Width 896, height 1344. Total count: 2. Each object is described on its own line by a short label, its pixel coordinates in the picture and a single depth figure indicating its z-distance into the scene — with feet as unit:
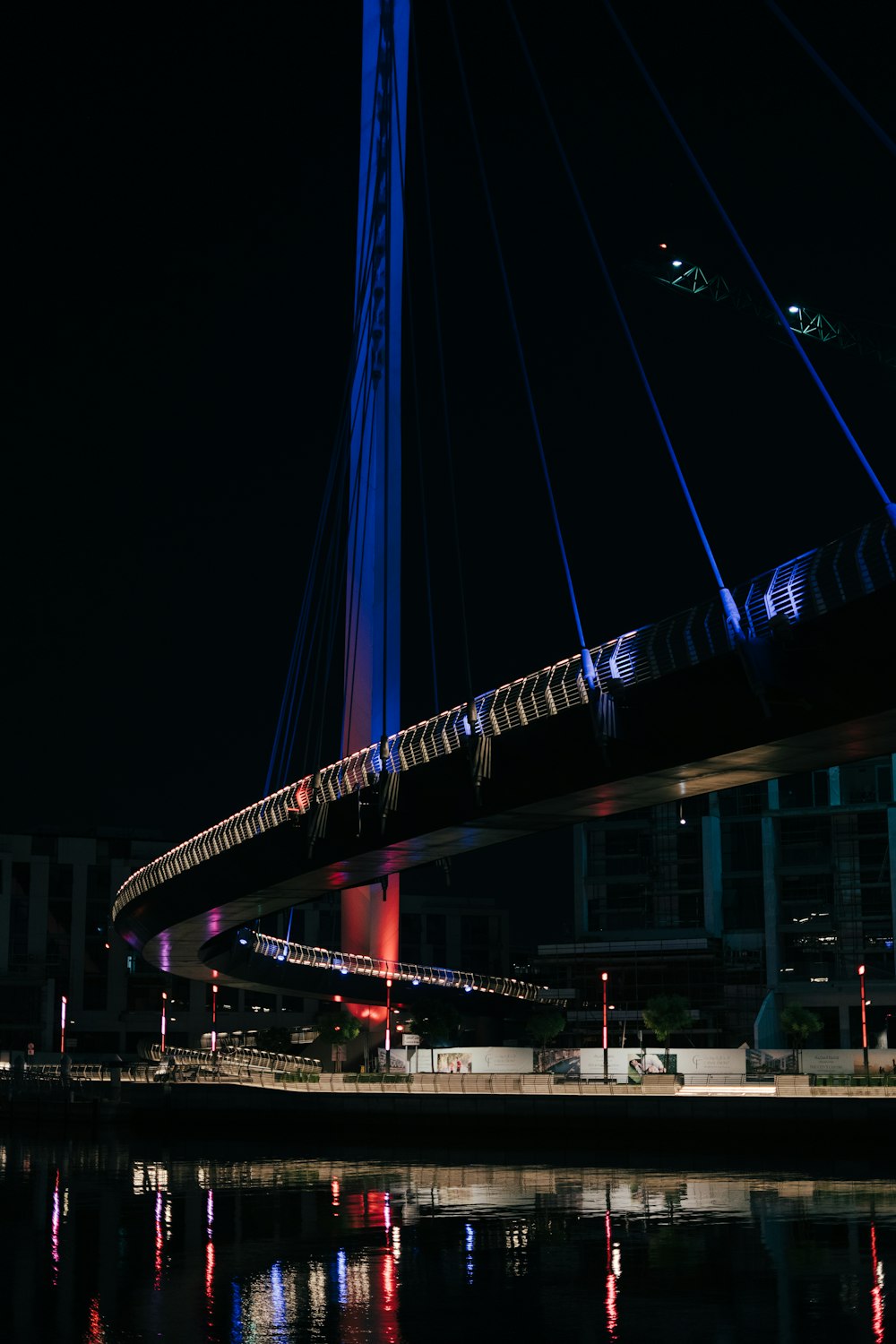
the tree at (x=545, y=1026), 278.26
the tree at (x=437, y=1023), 255.70
